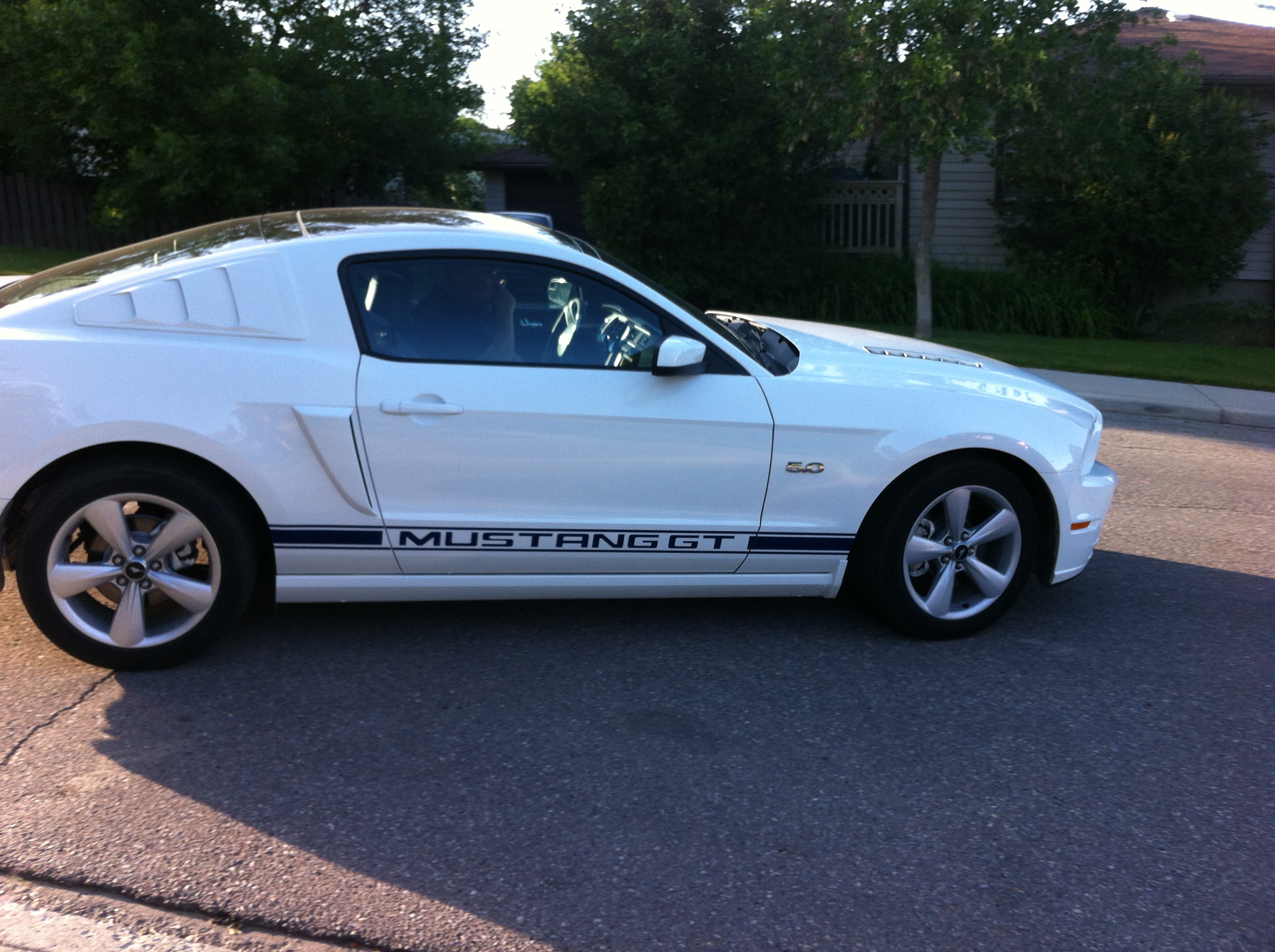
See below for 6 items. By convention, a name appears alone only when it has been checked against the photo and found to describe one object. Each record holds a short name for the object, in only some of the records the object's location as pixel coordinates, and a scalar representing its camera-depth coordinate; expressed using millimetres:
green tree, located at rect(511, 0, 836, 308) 16016
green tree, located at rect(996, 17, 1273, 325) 14141
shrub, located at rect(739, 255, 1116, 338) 16562
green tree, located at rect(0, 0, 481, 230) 16453
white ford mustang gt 4000
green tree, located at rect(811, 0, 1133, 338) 12602
